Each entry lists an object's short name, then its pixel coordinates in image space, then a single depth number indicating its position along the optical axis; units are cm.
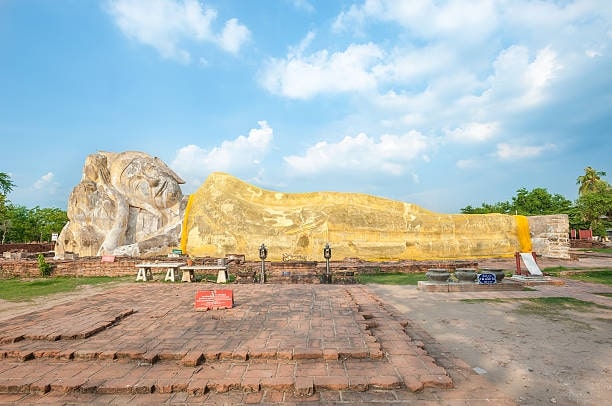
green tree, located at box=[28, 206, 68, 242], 3462
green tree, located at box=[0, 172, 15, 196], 3247
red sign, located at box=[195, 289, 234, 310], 514
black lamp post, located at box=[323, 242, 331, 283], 892
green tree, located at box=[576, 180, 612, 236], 2852
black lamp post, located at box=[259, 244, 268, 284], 858
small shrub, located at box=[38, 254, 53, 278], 1020
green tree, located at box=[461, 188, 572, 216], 3139
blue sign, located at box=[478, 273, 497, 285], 775
